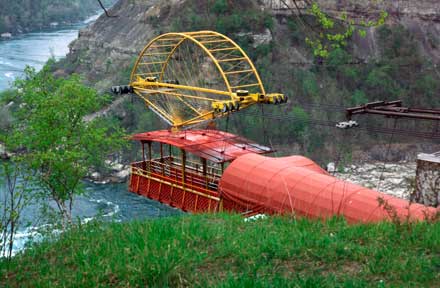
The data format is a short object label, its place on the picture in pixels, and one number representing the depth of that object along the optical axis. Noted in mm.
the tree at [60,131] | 15359
